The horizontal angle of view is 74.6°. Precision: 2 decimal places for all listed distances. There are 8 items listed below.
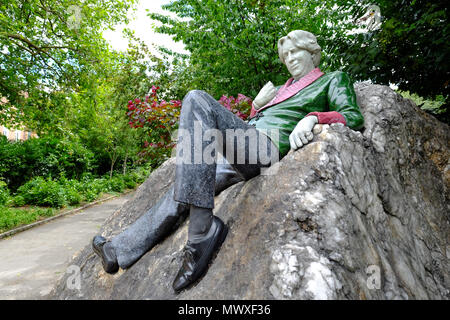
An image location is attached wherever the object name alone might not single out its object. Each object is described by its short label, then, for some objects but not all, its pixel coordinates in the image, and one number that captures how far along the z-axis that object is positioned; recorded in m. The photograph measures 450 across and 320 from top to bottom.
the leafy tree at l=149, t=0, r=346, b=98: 5.80
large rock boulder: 1.31
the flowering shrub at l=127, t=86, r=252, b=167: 5.32
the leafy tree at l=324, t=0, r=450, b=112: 3.17
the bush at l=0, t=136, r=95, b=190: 9.81
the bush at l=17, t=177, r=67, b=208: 8.27
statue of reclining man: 1.58
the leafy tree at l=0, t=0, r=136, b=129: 7.82
